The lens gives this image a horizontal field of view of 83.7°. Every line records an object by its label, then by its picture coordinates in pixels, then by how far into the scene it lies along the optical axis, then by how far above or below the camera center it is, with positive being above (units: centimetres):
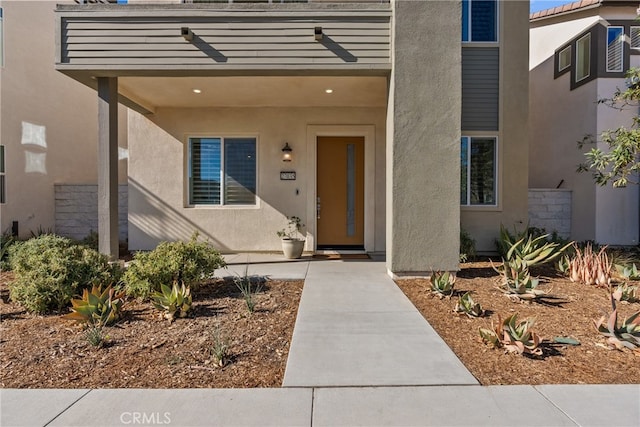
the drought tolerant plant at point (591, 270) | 548 -99
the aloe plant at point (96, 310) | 390 -116
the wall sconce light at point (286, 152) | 823 +125
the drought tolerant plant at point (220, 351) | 317 -132
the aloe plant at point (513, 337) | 331 -124
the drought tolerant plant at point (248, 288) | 445 -120
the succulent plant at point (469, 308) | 427 -122
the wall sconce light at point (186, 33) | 579 +281
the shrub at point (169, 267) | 471 -85
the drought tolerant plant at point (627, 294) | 473 -114
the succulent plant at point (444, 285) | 500 -111
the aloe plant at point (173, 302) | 421 -115
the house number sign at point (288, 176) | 834 +70
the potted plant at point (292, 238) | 752 -71
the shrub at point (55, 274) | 439 -90
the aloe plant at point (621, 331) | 346 -124
